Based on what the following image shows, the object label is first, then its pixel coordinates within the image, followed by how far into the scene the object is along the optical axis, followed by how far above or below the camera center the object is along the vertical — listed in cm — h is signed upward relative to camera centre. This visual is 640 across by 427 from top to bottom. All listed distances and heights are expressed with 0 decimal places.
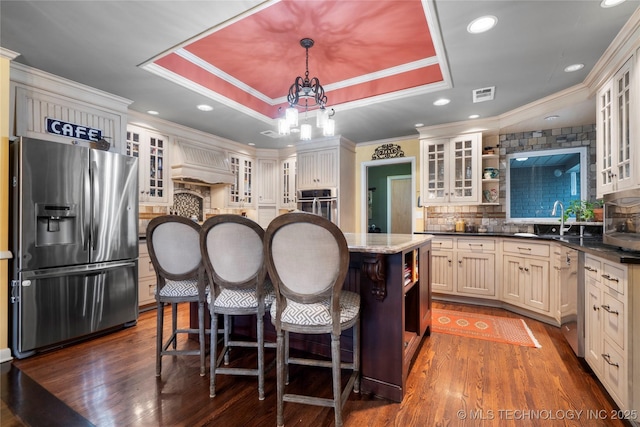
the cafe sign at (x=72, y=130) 284 +83
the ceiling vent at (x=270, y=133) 450 +122
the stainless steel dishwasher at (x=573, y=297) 228 -71
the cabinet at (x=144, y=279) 358 -83
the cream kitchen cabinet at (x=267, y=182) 571 +58
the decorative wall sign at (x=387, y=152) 498 +102
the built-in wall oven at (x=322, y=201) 489 +17
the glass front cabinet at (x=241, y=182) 514 +53
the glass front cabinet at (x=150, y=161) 376 +68
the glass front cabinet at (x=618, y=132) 203 +60
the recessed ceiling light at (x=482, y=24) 197 +129
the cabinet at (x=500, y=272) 315 -75
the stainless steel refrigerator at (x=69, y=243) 243 -28
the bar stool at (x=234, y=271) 177 -37
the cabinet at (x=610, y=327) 158 -71
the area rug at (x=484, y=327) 279 -122
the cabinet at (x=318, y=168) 493 +74
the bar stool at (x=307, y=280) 150 -37
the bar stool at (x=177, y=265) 202 -38
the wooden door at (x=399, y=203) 696 +19
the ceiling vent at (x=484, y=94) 307 +126
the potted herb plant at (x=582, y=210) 324 +0
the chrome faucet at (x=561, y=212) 340 -2
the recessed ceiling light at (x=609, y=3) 181 +129
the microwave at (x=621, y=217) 210 -6
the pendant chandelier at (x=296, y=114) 255 +86
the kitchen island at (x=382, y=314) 180 -66
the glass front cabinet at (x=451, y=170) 408 +59
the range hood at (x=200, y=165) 414 +71
